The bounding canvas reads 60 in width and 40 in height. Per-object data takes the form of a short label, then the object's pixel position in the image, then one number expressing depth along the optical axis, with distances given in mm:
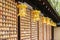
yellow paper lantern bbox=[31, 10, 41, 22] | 7135
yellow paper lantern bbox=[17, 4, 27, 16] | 5059
